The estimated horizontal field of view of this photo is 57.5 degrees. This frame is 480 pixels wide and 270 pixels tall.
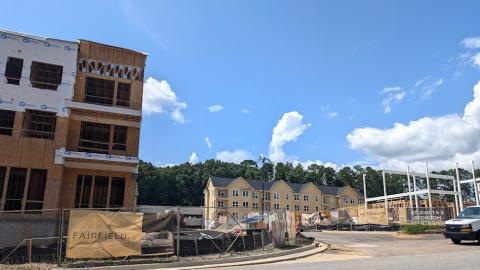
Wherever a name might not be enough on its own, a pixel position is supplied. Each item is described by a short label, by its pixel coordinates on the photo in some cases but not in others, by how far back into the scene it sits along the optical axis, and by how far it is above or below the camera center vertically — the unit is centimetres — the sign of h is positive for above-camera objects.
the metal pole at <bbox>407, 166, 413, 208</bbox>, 4878 +452
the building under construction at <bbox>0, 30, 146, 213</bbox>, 2422 +597
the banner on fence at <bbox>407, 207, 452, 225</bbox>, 3897 +129
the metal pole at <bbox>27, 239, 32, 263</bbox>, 1607 -99
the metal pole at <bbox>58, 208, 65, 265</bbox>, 1561 -75
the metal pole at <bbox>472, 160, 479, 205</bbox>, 4700 +492
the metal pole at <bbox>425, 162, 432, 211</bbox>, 4698 +397
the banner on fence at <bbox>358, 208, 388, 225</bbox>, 4738 +145
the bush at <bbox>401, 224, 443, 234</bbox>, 3100 +6
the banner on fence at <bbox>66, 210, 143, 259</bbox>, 1612 -36
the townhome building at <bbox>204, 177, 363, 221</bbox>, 9844 +744
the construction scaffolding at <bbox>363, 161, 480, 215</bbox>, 4744 +424
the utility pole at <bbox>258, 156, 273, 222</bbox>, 4879 +741
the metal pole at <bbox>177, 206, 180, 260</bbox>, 1685 -32
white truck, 2064 +20
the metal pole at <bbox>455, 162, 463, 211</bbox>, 4716 +387
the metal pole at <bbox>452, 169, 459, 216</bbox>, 4781 +329
